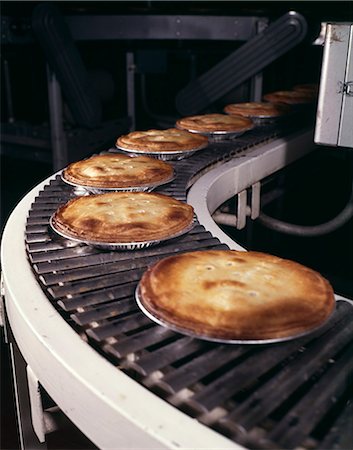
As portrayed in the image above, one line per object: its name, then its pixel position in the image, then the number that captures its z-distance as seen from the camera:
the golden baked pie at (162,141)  2.07
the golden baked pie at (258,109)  2.77
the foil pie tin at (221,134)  2.38
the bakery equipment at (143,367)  0.83
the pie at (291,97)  3.16
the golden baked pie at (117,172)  1.71
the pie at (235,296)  0.96
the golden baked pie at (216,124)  2.39
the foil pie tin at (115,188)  1.70
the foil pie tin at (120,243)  1.31
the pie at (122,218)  1.33
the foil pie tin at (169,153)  2.06
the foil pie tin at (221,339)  0.93
